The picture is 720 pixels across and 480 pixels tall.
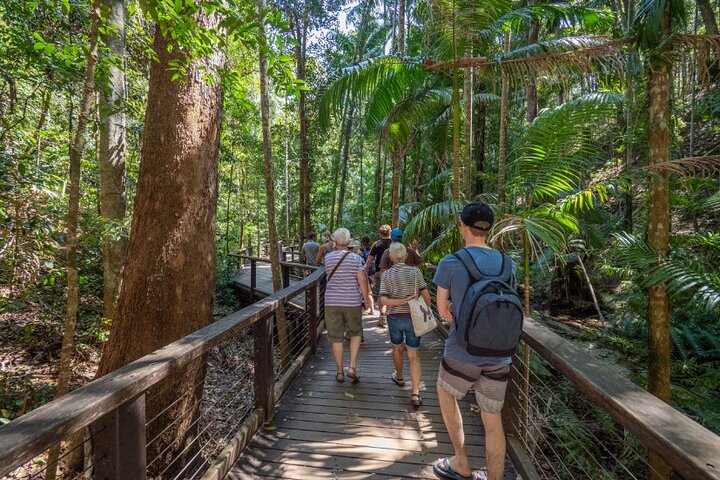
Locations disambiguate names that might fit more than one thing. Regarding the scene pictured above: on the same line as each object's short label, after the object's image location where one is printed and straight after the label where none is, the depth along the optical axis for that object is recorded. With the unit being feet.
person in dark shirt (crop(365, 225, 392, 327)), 21.23
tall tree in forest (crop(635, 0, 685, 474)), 10.86
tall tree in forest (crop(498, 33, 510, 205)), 20.49
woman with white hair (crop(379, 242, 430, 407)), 11.83
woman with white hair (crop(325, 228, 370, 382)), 13.46
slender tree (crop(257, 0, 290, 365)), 22.66
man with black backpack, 6.68
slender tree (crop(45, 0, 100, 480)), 9.25
